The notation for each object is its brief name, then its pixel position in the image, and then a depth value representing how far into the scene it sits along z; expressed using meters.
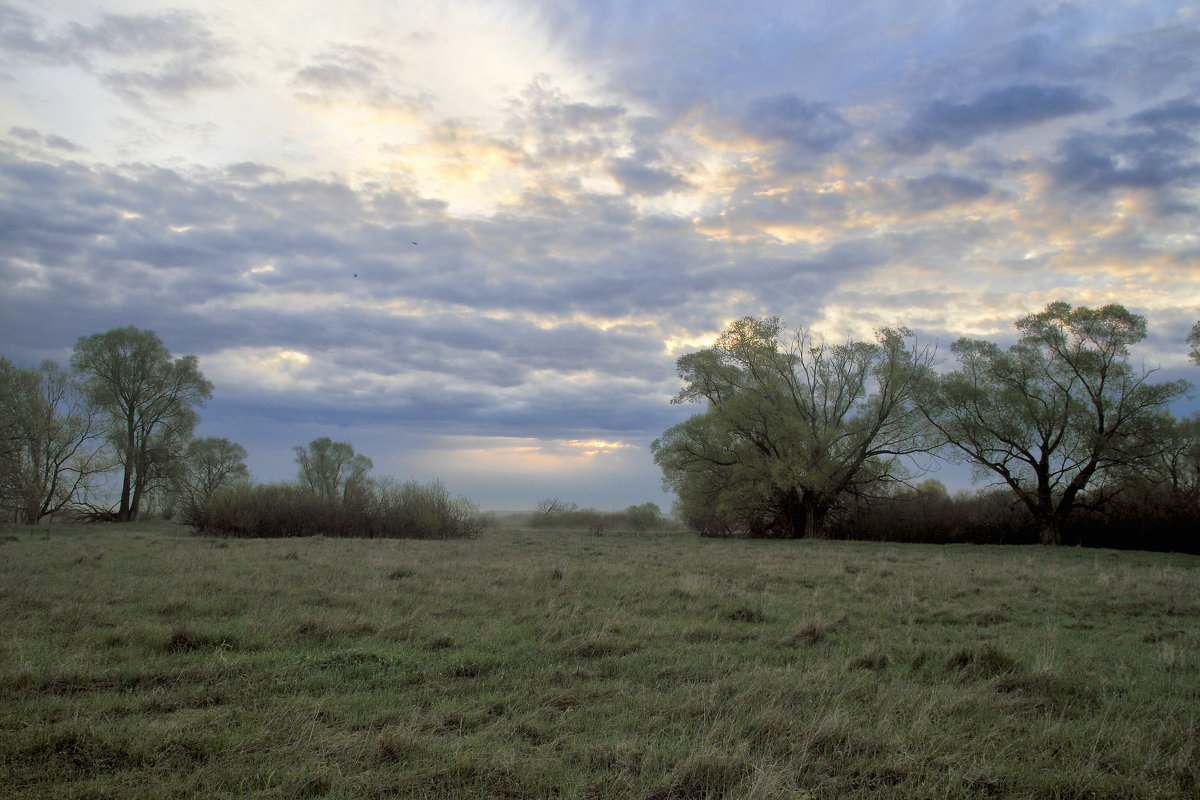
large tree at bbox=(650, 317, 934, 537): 32.72
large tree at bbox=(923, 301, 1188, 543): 26.86
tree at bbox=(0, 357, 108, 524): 29.94
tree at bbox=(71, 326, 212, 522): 36.16
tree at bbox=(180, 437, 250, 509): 45.53
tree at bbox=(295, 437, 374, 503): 58.16
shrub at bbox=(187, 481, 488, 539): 28.78
